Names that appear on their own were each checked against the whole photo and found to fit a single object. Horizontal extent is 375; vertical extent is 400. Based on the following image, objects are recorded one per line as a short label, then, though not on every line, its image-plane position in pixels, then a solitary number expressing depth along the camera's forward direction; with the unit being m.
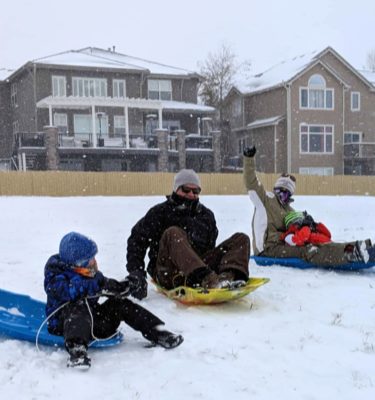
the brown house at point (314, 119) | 34.84
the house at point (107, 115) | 30.50
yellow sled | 4.50
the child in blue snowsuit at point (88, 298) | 3.63
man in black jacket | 4.64
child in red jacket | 6.73
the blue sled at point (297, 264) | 6.45
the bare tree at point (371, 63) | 65.94
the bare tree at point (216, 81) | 44.79
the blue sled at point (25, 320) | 3.62
